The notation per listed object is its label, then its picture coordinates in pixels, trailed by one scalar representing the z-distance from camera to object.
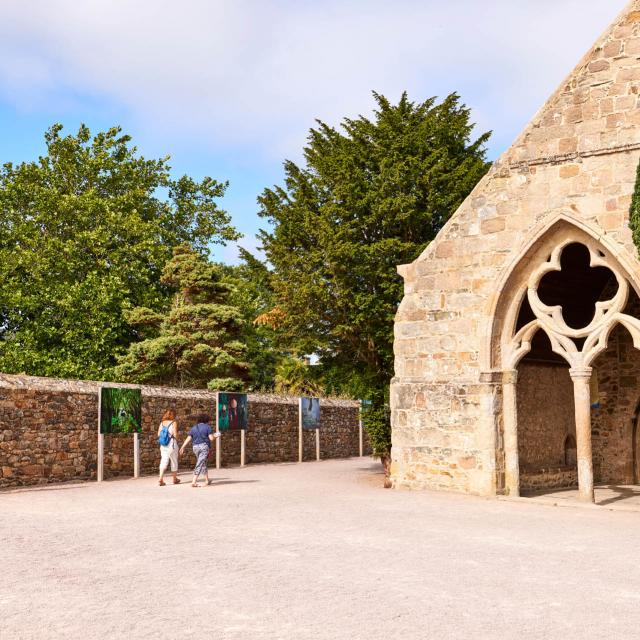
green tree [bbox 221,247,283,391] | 30.83
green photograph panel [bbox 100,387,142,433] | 15.62
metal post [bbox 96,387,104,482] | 15.52
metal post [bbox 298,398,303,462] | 22.58
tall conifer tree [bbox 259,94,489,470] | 16.28
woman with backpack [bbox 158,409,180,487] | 14.73
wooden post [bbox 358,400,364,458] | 26.95
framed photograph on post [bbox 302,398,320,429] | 22.98
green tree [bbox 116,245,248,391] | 26.08
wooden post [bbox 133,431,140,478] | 16.39
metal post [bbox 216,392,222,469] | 19.03
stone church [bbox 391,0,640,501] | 11.98
